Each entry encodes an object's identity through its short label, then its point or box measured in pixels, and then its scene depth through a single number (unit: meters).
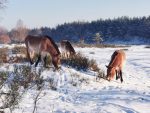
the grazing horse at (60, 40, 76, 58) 22.99
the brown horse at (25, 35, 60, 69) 16.94
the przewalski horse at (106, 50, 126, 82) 16.98
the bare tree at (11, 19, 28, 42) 88.95
